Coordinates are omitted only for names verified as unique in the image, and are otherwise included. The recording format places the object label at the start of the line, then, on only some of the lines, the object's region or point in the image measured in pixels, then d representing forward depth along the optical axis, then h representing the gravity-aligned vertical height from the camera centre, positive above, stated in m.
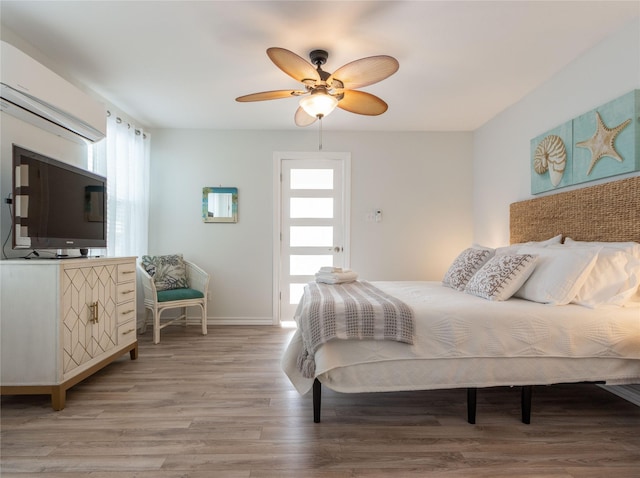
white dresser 2.02 -0.54
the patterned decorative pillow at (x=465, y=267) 2.78 -0.22
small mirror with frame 4.26 +0.42
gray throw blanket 1.84 -0.46
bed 1.86 -0.62
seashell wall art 2.68 +0.69
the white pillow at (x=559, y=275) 2.06 -0.22
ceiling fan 2.00 +1.04
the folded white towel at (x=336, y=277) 2.86 -0.32
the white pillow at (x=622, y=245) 1.99 -0.03
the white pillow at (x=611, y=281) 1.96 -0.23
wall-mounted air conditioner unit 2.00 +0.93
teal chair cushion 3.54 -0.60
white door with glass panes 4.32 +0.25
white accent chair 3.48 -0.61
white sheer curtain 3.35 +0.60
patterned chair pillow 3.78 -0.37
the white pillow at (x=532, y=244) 2.67 -0.03
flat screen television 2.07 +0.23
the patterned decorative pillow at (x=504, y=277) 2.23 -0.24
